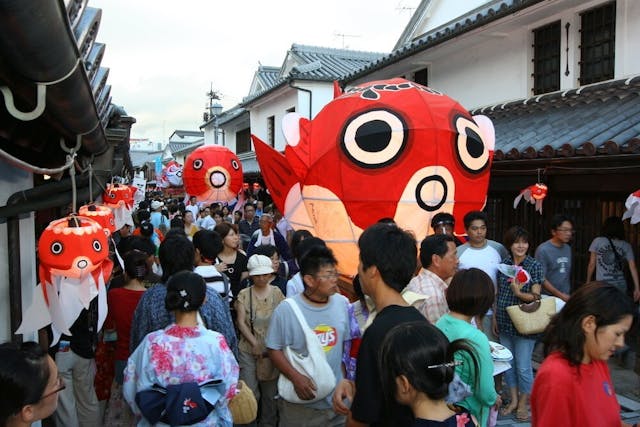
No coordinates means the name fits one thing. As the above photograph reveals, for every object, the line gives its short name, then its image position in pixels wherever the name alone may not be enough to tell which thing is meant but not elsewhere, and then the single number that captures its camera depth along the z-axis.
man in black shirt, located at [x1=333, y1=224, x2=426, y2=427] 2.38
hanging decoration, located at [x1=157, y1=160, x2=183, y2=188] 21.42
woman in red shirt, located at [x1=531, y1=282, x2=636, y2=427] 2.49
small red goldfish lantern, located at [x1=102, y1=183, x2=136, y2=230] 7.23
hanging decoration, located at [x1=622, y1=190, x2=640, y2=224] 5.84
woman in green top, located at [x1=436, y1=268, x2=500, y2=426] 2.89
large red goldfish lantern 5.73
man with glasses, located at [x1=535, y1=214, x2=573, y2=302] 6.44
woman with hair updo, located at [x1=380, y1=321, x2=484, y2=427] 2.09
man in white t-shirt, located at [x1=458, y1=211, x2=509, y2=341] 5.83
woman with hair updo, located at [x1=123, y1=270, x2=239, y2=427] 3.01
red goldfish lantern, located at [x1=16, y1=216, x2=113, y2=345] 3.23
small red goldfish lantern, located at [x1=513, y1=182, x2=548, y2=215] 7.64
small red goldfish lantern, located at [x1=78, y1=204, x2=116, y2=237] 4.54
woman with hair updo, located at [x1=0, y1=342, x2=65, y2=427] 2.01
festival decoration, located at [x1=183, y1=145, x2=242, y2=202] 11.86
